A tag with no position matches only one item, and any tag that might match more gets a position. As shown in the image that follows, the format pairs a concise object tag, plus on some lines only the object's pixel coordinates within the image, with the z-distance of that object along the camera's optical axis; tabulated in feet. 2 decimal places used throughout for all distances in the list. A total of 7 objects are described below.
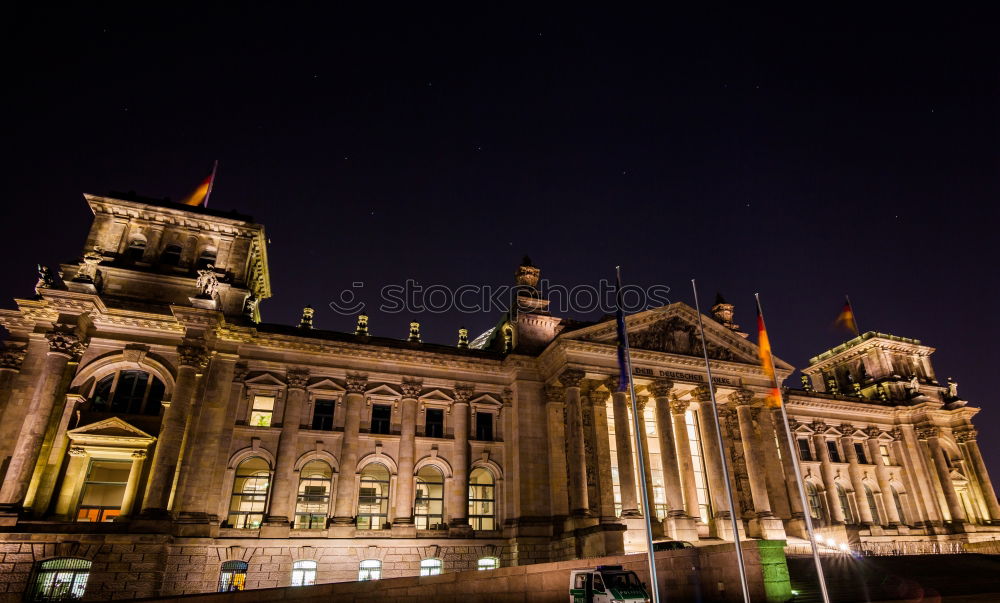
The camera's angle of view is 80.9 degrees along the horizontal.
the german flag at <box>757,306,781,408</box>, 70.18
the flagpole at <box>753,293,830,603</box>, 49.66
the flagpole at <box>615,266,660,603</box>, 57.93
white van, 68.08
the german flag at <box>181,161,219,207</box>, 139.74
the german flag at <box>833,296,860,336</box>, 187.93
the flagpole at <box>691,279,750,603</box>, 55.98
